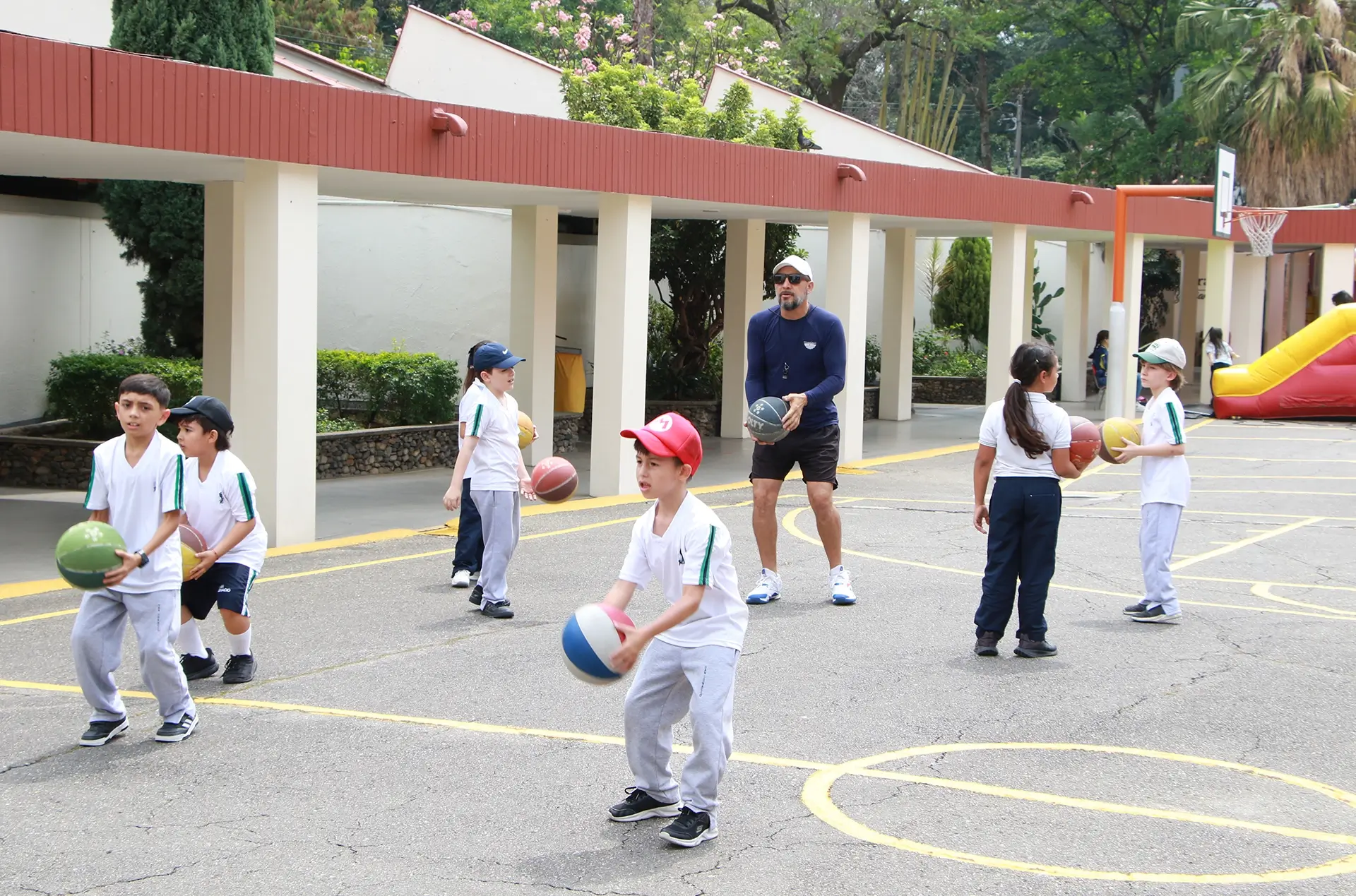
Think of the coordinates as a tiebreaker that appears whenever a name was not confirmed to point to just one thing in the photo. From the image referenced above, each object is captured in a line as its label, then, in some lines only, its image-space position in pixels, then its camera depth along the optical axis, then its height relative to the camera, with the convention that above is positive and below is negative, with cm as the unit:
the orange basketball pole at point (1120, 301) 1972 +72
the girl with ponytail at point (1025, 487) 771 -70
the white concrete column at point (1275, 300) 3662 +146
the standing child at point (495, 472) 889 -79
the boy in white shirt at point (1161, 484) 895 -77
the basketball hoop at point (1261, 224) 2670 +243
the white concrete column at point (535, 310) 1694 +38
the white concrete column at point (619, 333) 1479 +12
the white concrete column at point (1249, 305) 3062 +112
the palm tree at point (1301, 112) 3288 +551
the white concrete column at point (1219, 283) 2734 +138
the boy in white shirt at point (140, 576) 612 -101
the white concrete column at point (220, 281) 1471 +55
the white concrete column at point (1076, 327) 2802 +53
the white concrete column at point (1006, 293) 2089 +85
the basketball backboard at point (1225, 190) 2238 +260
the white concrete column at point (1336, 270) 2875 +176
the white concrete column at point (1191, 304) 3594 +134
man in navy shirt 912 -30
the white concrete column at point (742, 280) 2053 +93
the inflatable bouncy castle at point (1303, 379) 2430 -32
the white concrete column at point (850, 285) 1769 +78
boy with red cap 502 -97
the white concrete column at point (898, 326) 2427 +40
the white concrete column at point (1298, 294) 3594 +161
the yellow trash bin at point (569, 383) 2002 -54
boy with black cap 676 -84
